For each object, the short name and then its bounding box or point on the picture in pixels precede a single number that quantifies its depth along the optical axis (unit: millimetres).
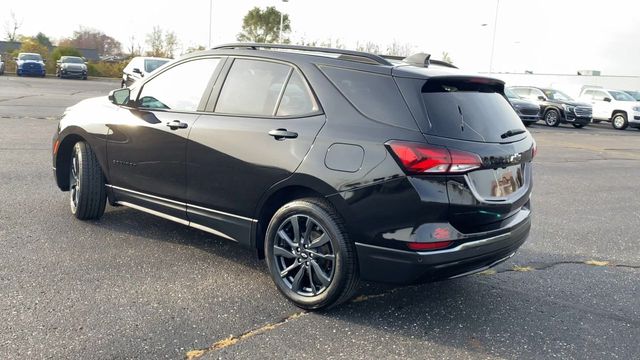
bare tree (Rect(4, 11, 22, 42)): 65512
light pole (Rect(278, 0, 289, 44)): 46238
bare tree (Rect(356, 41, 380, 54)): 53625
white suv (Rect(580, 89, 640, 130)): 25428
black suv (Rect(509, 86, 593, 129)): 23922
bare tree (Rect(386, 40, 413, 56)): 55653
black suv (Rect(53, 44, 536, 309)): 3262
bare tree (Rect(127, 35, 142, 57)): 59056
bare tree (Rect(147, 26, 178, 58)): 54562
